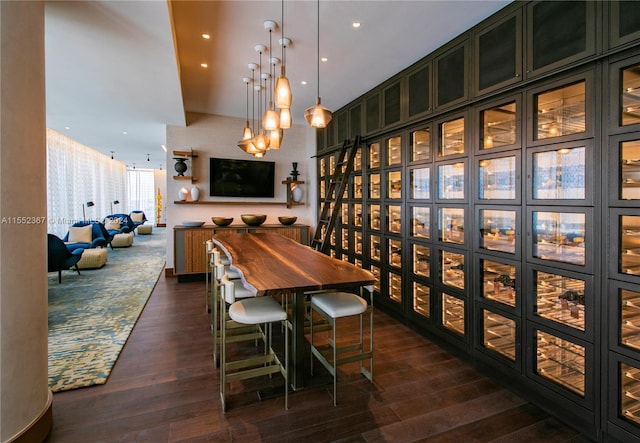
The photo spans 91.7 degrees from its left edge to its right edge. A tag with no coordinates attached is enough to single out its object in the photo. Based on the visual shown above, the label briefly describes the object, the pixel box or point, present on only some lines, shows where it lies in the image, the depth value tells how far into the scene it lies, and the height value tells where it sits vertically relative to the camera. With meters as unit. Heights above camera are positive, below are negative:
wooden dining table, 1.96 -0.45
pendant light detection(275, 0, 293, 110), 2.55 +0.99
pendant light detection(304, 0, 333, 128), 2.63 +0.83
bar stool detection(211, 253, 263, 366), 2.49 -1.01
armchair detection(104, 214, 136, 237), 9.42 -0.35
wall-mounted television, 5.98 +0.69
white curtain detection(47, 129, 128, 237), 7.00 +0.86
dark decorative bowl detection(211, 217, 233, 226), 5.69 -0.16
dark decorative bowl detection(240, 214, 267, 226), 5.80 -0.13
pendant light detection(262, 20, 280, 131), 3.09 +0.92
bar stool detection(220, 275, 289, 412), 2.08 -0.72
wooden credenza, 5.36 -0.61
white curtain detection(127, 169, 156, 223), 14.50 +1.04
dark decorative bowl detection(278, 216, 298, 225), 6.15 -0.16
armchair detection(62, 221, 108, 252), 6.57 -0.51
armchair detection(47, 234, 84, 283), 4.84 -0.68
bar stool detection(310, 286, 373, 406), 2.20 -0.72
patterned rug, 2.56 -1.24
